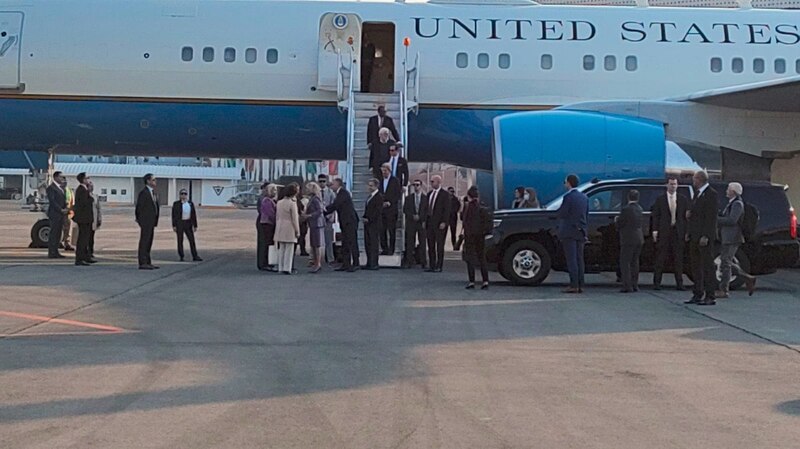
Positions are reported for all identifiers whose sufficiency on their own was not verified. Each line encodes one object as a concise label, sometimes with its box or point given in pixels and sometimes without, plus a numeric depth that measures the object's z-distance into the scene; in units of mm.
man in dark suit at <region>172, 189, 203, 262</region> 17641
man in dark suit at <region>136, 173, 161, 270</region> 15945
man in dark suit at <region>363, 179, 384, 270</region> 16344
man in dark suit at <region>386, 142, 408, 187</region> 16953
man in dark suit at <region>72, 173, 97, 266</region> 16188
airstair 17766
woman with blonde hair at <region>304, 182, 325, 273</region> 16125
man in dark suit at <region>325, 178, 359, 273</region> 16172
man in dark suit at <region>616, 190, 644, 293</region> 13586
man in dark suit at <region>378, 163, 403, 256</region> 16578
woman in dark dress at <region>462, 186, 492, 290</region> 13648
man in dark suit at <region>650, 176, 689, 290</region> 13883
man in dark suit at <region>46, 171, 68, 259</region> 17594
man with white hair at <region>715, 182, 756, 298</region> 12750
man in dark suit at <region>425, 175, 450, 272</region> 16297
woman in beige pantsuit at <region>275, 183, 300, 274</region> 15617
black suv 14281
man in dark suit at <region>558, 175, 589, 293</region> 13406
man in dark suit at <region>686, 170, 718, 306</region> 12164
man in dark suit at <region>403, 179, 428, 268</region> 16750
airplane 17750
